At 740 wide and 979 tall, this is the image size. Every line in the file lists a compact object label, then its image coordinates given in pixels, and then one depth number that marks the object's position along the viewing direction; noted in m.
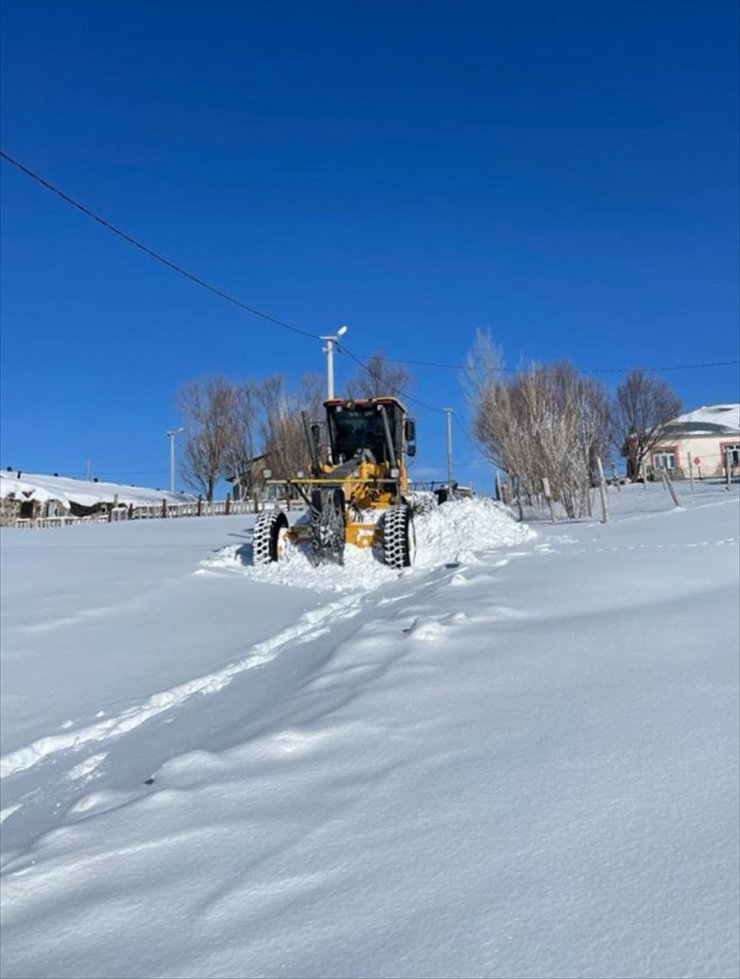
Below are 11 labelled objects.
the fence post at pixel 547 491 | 20.66
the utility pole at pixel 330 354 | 24.00
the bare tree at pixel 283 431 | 45.09
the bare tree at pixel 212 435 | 51.50
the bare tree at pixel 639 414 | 45.41
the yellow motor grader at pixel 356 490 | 11.84
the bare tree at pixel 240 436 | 50.84
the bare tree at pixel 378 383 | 41.19
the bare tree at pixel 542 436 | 21.39
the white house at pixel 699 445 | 49.16
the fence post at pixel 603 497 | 17.92
